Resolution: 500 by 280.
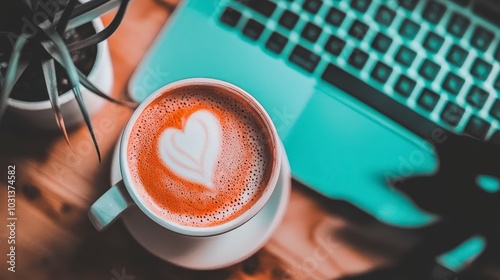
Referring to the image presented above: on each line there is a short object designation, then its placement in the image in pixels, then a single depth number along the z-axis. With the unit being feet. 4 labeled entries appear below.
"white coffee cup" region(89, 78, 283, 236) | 1.68
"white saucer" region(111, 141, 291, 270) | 1.90
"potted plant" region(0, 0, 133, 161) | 1.53
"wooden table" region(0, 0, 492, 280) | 1.99
